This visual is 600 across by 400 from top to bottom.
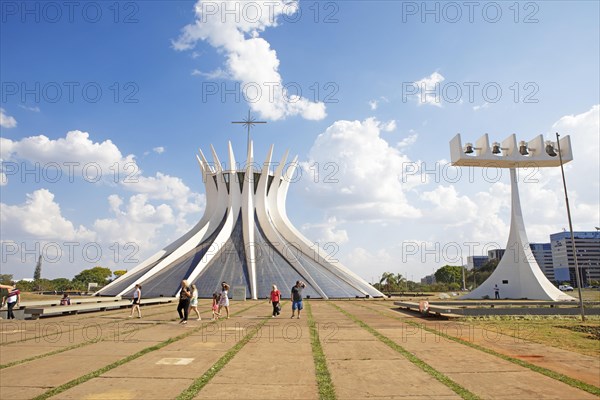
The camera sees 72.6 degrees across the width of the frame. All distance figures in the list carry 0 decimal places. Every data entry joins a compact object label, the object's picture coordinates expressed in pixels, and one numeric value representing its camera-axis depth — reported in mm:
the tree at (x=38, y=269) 103356
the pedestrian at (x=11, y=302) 13742
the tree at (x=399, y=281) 60844
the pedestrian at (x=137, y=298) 14140
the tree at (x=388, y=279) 59575
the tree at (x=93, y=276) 88312
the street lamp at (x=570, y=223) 14050
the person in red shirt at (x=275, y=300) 14141
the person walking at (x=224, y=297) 13637
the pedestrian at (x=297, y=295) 13773
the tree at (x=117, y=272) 102600
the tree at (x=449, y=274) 96562
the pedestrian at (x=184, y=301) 12137
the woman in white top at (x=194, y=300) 12612
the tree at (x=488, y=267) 88756
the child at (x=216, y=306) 13703
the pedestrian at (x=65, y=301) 19969
